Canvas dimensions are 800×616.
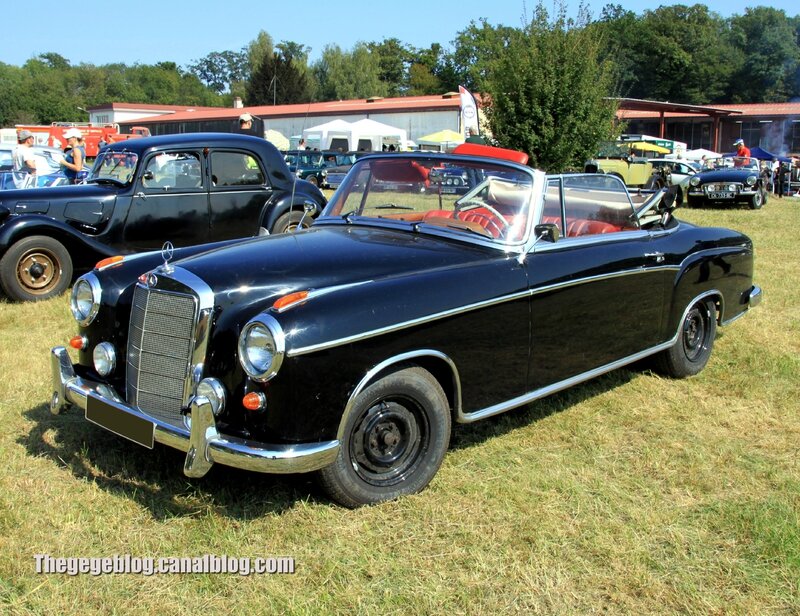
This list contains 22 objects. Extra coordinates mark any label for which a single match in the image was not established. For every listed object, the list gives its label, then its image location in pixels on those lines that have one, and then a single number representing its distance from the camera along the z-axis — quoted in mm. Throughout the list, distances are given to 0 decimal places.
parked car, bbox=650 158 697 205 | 22375
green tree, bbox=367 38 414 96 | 87625
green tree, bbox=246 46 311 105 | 55816
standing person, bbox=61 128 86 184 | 11836
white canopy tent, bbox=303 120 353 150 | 34278
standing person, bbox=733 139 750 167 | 20484
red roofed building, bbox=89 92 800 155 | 37938
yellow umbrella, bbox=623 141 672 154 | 33344
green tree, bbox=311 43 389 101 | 67750
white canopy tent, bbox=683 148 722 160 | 39366
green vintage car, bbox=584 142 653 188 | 18906
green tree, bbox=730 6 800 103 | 69875
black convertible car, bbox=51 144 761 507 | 3064
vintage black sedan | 7461
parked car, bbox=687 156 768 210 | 16656
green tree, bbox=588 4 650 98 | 76562
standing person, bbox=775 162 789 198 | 21594
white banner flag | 16734
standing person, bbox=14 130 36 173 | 11445
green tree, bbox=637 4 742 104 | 72938
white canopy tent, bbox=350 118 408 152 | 33938
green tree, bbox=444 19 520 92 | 73875
